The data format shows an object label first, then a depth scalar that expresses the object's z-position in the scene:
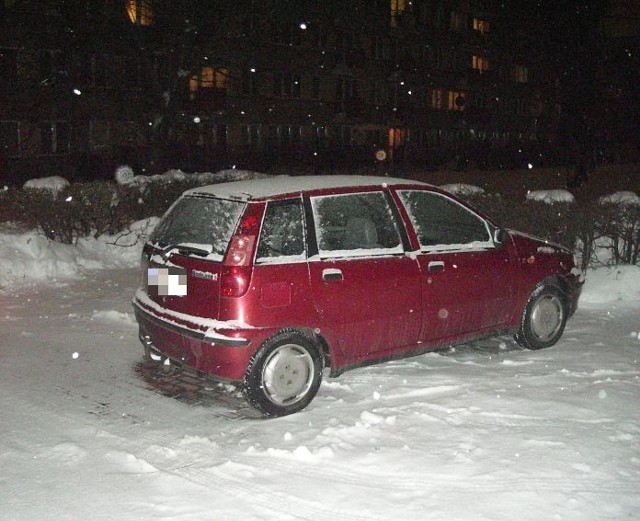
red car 5.62
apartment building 30.55
